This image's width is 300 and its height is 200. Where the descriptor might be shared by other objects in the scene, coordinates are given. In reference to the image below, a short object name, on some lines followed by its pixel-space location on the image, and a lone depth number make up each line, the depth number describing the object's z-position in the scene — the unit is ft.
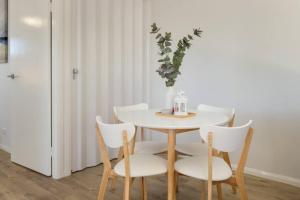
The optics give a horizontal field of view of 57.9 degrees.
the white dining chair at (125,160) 5.46
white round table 5.76
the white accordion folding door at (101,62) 9.45
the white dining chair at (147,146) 7.48
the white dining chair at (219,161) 5.20
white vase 7.41
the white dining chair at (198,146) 7.32
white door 8.90
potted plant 7.02
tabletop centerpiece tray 6.88
